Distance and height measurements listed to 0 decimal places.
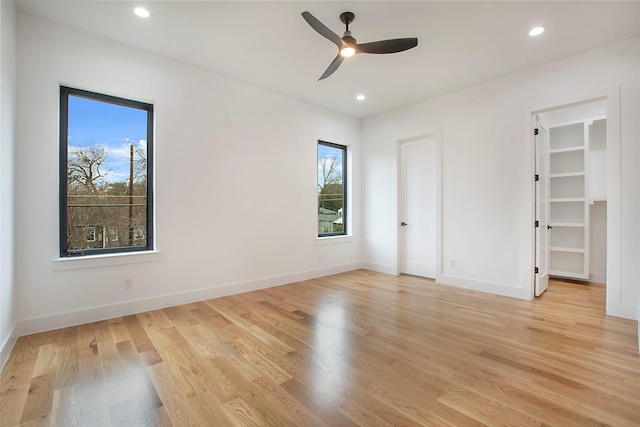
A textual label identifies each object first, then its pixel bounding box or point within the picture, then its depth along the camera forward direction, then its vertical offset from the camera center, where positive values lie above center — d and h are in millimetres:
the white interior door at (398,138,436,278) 4820 +49
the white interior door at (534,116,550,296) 3732 +17
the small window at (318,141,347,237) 5234 +417
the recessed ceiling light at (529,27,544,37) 2820 +1771
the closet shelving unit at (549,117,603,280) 4516 +174
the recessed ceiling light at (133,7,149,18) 2586 +1817
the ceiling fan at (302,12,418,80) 2466 +1485
